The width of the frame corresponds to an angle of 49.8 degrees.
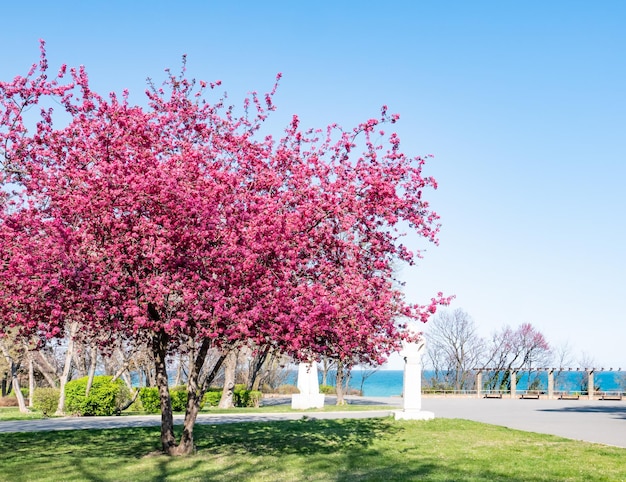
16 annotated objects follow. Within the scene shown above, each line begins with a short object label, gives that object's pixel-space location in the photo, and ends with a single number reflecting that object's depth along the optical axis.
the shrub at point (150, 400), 27.86
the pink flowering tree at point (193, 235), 11.70
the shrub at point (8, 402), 38.72
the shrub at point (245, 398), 35.92
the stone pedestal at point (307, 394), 30.27
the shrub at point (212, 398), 35.03
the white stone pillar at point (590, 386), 52.22
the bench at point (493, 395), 55.53
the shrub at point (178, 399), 28.43
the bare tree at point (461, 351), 70.12
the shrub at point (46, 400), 25.78
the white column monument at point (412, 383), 22.95
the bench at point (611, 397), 53.16
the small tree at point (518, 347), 69.19
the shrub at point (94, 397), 24.73
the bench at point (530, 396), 54.91
